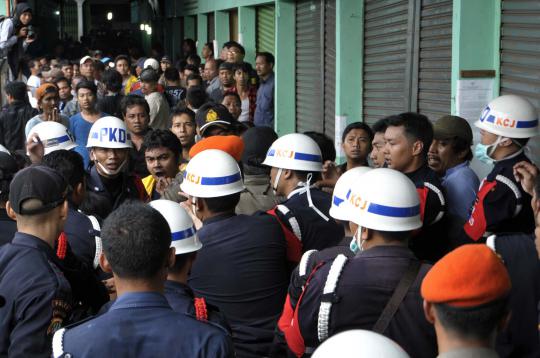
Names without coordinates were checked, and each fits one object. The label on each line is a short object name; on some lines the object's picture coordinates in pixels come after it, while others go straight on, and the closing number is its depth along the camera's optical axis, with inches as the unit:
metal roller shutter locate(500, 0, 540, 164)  285.9
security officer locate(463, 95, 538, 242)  201.9
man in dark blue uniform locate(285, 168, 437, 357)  141.6
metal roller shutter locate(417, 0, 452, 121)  343.0
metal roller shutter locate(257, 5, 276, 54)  631.2
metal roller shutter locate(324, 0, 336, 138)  485.1
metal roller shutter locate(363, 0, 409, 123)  397.4
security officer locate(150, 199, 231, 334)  138.7
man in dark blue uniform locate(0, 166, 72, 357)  141.6
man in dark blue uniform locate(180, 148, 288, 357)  181.6
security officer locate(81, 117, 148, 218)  249.0
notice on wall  301.3
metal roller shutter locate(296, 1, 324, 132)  510.3
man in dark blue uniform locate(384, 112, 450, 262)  188.7
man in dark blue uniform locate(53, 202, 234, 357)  116.0
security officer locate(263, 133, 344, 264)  196.4
